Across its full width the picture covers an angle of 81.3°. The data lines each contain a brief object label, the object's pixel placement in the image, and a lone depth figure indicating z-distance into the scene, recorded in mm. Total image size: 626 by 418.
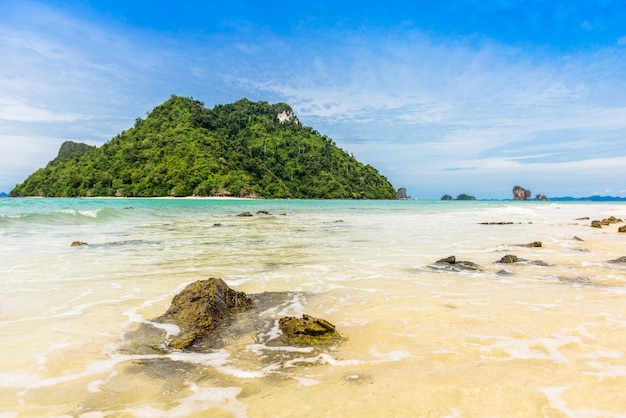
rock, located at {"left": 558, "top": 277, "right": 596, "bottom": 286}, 7136
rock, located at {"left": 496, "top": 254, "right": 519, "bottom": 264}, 9344
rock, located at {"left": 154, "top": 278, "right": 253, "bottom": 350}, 4406
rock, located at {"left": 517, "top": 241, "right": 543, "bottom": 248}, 12422
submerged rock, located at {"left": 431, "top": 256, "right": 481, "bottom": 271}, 8570
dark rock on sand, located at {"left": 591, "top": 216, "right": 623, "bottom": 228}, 20403
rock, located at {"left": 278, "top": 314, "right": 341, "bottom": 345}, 4266
